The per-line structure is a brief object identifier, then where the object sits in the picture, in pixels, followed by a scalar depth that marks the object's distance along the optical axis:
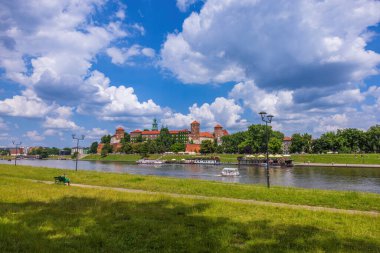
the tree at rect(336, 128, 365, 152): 134.75
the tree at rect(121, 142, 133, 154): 191.38
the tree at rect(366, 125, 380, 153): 131.75
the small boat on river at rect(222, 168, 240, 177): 62.18
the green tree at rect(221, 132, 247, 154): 175.04
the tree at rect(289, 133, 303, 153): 155.07
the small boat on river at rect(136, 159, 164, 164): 127.75
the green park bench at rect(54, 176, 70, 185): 25.75
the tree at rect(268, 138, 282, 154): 133.69
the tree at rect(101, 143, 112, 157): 194.23
